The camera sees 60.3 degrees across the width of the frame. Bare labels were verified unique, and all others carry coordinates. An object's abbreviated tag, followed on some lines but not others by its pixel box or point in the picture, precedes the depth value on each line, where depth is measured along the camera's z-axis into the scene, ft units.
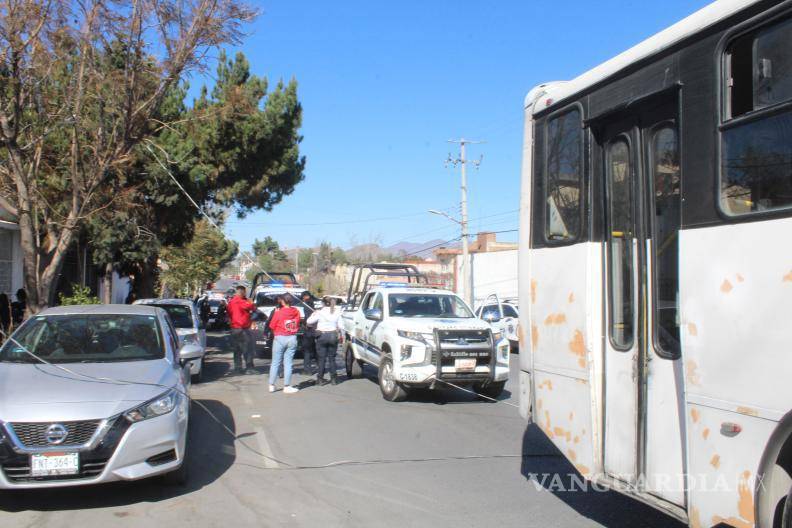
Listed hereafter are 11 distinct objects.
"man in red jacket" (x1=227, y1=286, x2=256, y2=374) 48.73
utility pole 122.19
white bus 11.19
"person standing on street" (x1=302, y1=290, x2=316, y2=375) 45.27
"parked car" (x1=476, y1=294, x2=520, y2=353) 69.77
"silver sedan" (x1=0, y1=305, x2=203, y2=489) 17.74
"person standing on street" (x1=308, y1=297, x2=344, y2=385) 43.34
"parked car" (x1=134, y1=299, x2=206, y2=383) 45.27
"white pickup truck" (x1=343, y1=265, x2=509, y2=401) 36.32
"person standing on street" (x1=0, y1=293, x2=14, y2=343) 50.88
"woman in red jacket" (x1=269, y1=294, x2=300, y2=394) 39.55
